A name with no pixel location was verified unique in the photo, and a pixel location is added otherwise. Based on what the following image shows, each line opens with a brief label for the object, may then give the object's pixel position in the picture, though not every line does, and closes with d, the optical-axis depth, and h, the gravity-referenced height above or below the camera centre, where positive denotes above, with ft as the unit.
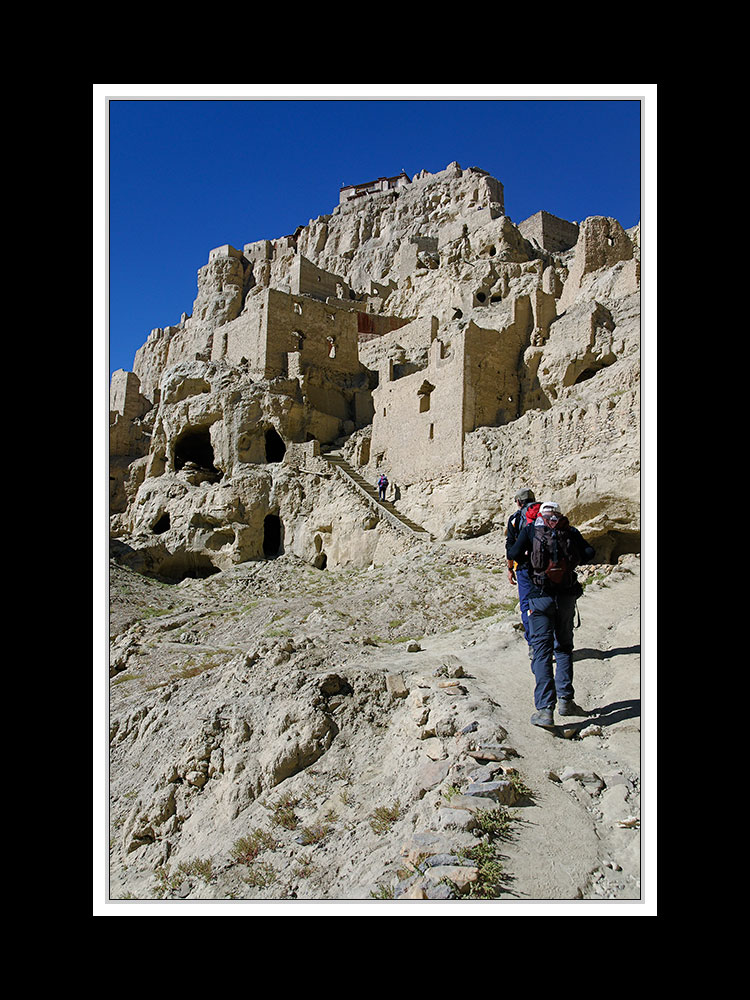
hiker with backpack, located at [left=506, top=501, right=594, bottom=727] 18.69 -3.37
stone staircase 63.62 -1.01
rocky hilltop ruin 54.65 +9.34
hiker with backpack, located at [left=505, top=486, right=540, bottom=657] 20.26 -1.38
